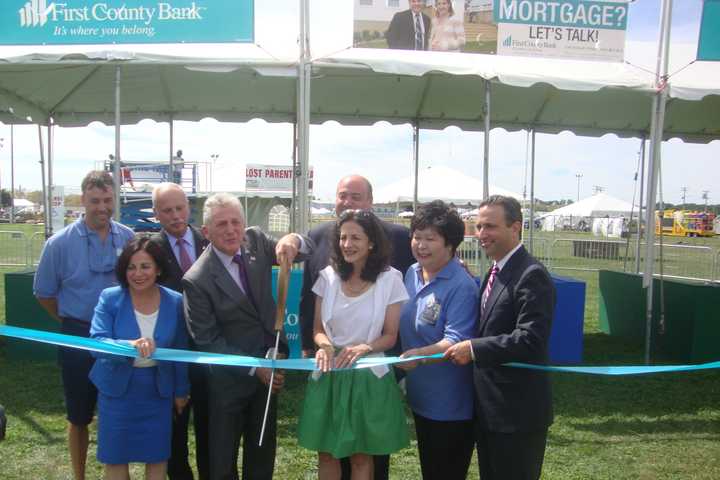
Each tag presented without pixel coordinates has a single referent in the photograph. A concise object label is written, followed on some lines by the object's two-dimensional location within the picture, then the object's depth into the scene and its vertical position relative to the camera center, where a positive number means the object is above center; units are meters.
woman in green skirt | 2.63 -0.72
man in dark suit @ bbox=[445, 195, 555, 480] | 2.44 -0.63
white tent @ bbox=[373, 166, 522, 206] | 22.00 +0.61
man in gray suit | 2.81 -0.61
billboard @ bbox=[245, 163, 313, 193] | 19.42 +0.79
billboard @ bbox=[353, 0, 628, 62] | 5.91 +1.89
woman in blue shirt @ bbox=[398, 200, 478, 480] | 2.68 -0.61
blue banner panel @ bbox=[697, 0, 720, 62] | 6.00 +1.89
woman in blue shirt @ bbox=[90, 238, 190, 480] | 2.90 -0.89
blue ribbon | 2.66 -0.76
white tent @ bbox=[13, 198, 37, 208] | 73.10 -1.04
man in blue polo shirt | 3.42 -0.48
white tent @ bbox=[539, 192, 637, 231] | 39.81 -0.17
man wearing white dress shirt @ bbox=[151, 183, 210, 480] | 3.15 -0.40
